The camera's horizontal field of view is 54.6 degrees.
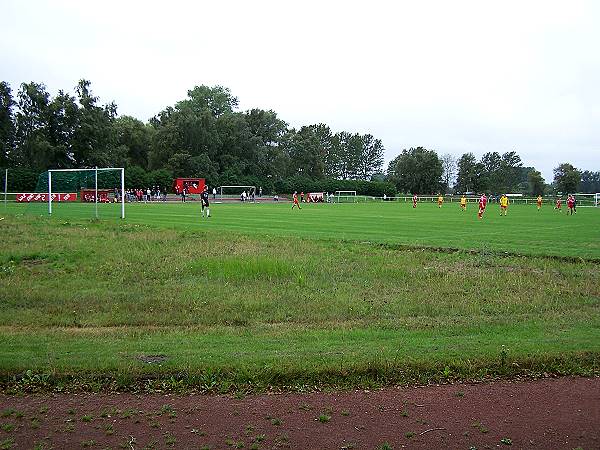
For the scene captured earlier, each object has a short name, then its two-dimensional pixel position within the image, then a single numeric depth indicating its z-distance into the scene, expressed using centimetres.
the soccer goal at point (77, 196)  4162
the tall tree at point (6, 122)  8488
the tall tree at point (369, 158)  15788
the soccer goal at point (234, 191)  9550
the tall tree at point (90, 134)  8588
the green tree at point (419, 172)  13112
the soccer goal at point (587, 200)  7724
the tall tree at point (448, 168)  15884
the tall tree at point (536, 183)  13588
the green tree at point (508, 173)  14225
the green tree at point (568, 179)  13162
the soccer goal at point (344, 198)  9625
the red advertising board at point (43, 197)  5763
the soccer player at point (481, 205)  4329
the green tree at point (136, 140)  10694
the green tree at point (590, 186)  16462
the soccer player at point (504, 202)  4867
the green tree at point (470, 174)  14125
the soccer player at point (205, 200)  3906
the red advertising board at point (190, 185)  9162
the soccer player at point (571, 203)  5172
